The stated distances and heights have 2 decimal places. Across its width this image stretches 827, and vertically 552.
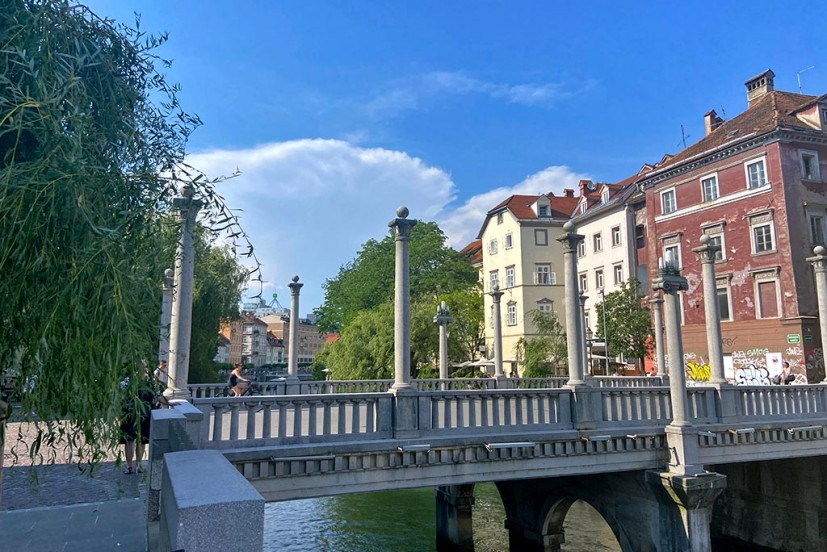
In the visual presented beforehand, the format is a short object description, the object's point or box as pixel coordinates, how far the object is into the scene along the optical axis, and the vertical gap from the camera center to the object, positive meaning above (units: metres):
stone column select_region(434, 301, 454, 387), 18.14 +1.01
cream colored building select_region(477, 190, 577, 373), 44.19 +7.86
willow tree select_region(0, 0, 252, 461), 2.52 +0.69
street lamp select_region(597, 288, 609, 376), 31.66 +1.42
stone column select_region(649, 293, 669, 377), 18.94 +0.66
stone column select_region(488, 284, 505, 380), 18.14 +0.81
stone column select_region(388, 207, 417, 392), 8.74 +0.92
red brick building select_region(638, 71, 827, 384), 25.25 +6.66
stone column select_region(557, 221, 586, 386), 9.96 +0.78
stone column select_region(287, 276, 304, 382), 15.20 +0.70
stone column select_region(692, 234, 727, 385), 11.29 +1.07
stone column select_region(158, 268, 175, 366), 9.83 +0.90
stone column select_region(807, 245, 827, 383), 13.15 +1.97
